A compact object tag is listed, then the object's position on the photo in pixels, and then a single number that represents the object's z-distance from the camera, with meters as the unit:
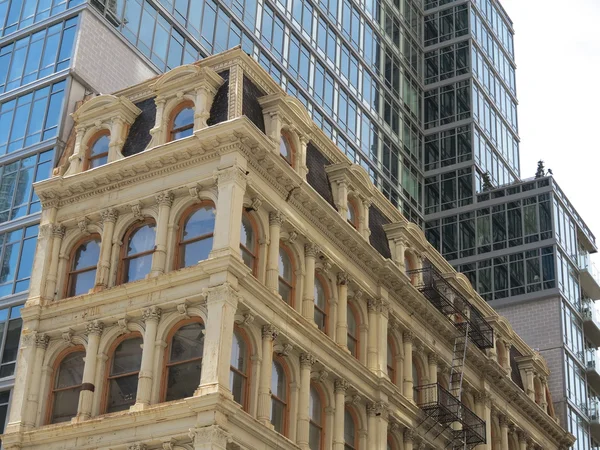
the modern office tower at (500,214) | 71.88
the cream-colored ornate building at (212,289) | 33.94
